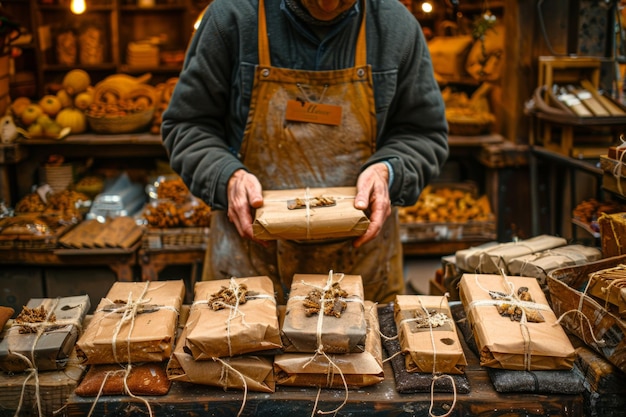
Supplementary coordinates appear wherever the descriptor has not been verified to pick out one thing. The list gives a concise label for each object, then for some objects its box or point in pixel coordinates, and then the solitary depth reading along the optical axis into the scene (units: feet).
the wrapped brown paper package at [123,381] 5.54
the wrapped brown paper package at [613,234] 6.71
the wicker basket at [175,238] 15.57
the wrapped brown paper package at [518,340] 5.55
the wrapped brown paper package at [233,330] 5.43
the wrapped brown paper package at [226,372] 5.55
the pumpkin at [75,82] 20.31
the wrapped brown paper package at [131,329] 5.61
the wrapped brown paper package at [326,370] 5.54
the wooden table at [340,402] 5.48
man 7.87
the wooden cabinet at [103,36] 23.17
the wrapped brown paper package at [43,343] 5.74
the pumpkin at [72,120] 18.28
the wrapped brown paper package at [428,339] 5.63
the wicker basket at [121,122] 18.10
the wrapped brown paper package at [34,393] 5.67
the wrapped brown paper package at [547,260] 7.27
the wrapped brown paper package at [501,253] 7.72
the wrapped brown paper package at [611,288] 5.54
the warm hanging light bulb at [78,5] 19.39
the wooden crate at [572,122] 13.67
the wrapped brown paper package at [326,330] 5.46
